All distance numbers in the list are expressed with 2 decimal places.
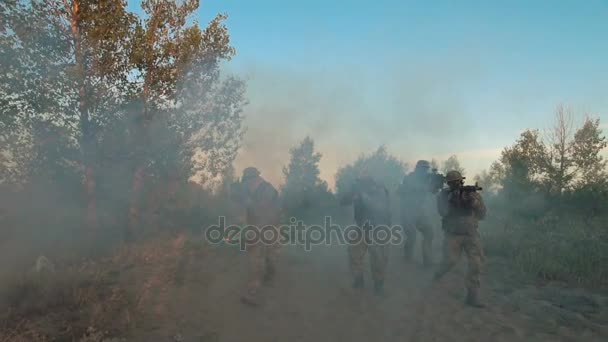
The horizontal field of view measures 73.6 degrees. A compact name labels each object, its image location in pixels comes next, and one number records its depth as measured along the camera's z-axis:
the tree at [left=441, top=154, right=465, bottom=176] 52.34
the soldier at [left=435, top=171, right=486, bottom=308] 6.13
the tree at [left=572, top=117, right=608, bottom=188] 18.70
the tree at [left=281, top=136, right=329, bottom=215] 37.03
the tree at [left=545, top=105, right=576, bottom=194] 18.26
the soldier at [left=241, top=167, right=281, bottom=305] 6.95
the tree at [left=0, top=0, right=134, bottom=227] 9.46
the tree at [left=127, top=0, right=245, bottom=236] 10.90
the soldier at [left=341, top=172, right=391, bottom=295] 6.80
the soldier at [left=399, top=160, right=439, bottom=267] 8.31
